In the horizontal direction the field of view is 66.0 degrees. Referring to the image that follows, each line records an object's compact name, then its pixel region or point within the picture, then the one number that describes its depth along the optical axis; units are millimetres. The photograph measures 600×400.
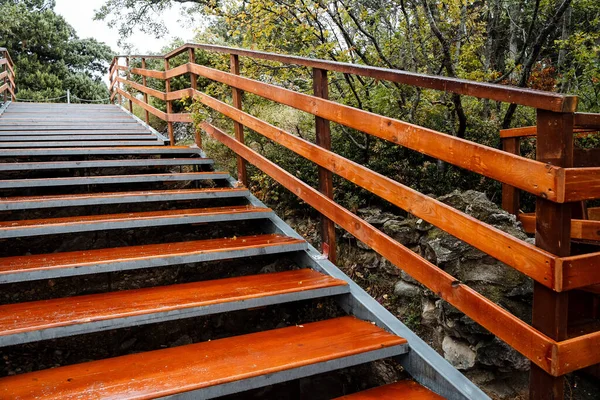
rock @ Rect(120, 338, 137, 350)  2455
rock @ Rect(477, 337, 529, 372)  2828
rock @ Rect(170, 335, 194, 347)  2562
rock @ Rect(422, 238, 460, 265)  3203
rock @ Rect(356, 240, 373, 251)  3996
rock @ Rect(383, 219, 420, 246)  3760
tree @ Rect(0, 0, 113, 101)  17953
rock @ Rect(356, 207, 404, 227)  4076
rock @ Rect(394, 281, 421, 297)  3463
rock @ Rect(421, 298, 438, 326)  3221
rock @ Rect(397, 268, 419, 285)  3504
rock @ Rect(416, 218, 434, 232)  3670
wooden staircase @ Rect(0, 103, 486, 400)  1851
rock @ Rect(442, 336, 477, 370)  2928
